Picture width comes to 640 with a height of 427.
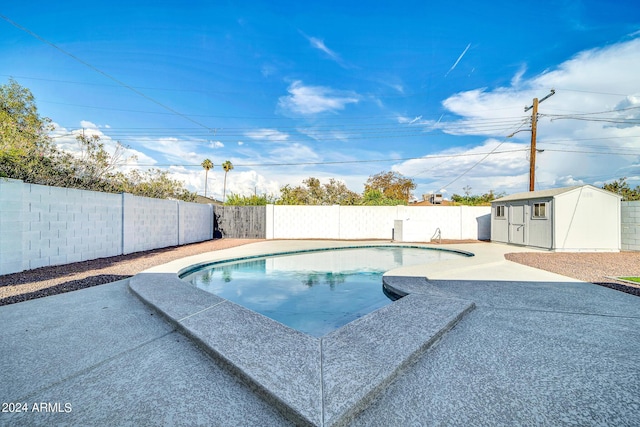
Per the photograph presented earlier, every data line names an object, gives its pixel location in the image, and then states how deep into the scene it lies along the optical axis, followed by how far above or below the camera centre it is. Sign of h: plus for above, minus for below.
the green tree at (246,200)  15.09 +0.55
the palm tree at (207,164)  35.98 +5.99
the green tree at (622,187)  18.97 +2.27
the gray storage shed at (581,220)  9.19 -0.14
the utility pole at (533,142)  12.24 +3.34
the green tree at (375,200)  17.23 +0.80
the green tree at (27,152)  5.61 +1.26
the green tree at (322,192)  18.45 +1.53
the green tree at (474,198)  23.11 +1.57
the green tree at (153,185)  12.55 +1.26
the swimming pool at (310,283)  3.90 -1.49
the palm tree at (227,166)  36.03 +5.87
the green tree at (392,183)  29.50 +3.24
